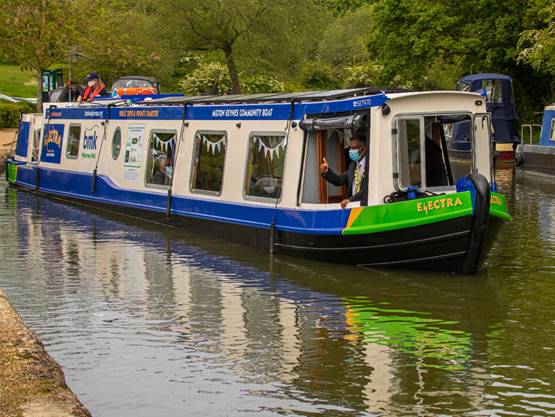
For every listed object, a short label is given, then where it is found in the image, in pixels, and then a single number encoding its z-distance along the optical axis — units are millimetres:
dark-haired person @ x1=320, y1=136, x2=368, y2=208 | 13938
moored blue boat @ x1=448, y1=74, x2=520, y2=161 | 36688
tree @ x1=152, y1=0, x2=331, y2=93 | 49750
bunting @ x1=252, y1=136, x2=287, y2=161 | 15647
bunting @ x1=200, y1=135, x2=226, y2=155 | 17344
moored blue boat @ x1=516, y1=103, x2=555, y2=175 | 30188
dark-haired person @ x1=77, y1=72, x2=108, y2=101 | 24094
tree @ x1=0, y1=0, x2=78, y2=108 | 37388
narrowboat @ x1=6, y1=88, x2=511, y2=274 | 13328
